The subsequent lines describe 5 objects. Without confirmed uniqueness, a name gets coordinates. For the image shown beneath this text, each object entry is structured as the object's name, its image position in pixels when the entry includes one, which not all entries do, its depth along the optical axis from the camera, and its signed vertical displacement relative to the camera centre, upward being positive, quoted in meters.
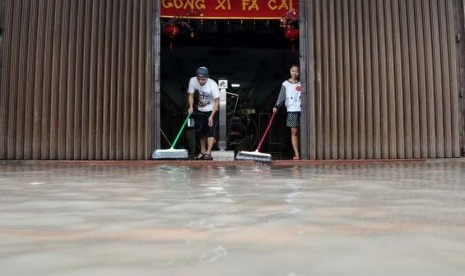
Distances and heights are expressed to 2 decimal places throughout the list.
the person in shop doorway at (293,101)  6.05 +0.65
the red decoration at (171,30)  7.46 +1.99
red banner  7.09 +2.25
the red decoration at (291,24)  7.08 +2.05
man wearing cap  6.04 +0.62
